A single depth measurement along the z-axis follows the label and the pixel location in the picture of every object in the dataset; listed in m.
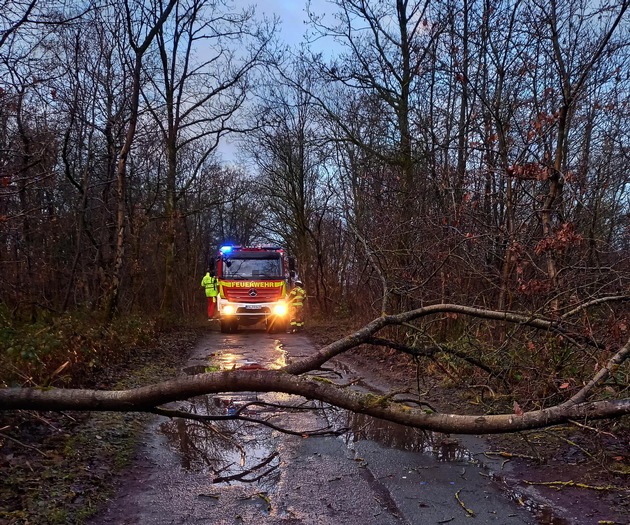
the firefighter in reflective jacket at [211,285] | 18.34
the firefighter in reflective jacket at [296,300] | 18.76
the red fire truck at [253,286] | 17.81
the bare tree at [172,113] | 17.75
